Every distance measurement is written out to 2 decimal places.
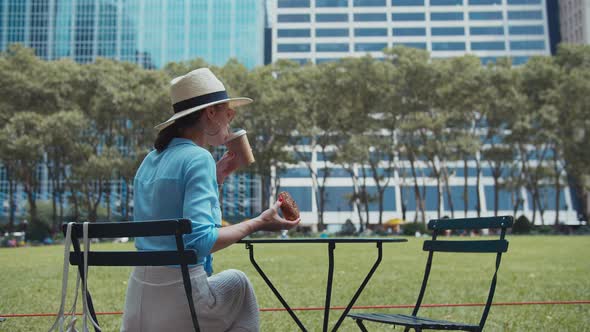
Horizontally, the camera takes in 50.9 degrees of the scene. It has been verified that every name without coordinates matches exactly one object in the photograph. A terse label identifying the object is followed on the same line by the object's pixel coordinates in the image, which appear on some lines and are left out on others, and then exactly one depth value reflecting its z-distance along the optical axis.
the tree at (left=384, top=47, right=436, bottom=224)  41.16
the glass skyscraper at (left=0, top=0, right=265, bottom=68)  87.31
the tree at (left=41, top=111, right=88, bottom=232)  35.94
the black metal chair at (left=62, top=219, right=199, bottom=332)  2.33
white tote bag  2.48
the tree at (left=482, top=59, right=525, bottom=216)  40.59
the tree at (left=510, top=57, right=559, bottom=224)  40.41
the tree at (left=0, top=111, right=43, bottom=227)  35.38
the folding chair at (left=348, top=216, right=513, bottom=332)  3.27
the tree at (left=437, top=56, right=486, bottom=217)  40.50
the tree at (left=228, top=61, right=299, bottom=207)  39.88
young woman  2.46
